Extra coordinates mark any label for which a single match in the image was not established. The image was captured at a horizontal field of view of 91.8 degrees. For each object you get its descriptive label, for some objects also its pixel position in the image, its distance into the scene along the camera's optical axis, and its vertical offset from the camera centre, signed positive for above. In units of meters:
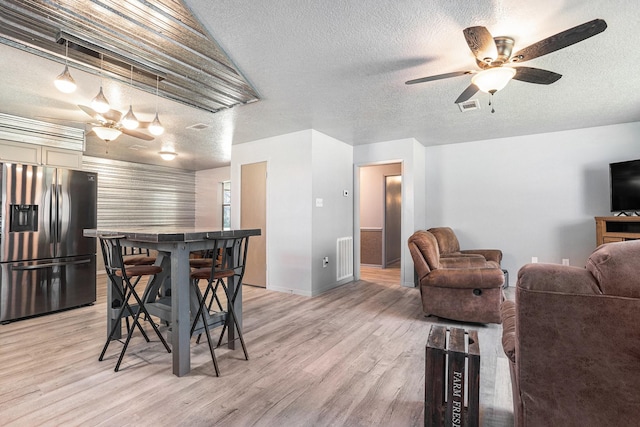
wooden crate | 1.49 -0.81
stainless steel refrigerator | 3.42 -0.22
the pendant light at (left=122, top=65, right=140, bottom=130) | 2.90 +0.95
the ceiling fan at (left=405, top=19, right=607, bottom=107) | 1.86 +1.16
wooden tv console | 3.78 -0.09
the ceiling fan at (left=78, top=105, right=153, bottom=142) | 3.16 +1.06
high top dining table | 2.21 -0.49
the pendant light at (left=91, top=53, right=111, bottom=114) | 2.56 +0.98
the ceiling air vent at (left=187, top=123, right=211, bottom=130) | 4.36 +1.37
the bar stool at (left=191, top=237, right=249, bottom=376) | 2.33 -0.44
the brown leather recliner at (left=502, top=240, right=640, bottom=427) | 1.04 -0.42
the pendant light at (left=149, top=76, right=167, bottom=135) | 3.12 +0.96
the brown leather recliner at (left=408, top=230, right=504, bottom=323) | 3.11 -0.69
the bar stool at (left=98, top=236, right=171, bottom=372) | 2.33 -0.39
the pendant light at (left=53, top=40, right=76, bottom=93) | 2.23 +1.01
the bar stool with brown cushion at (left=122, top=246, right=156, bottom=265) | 3.03 -0.39
